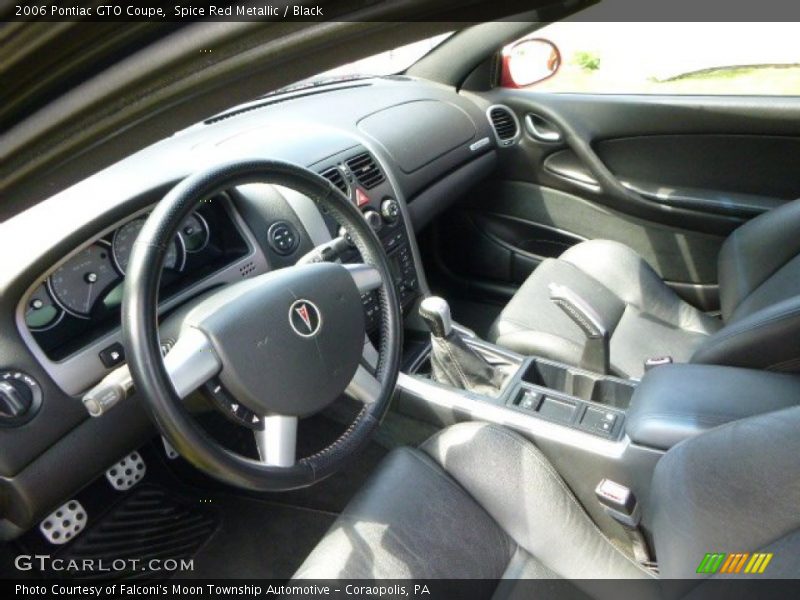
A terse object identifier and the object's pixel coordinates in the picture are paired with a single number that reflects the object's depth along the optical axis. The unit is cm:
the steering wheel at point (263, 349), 99
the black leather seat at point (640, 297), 177
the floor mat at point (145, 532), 157
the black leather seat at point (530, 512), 97
